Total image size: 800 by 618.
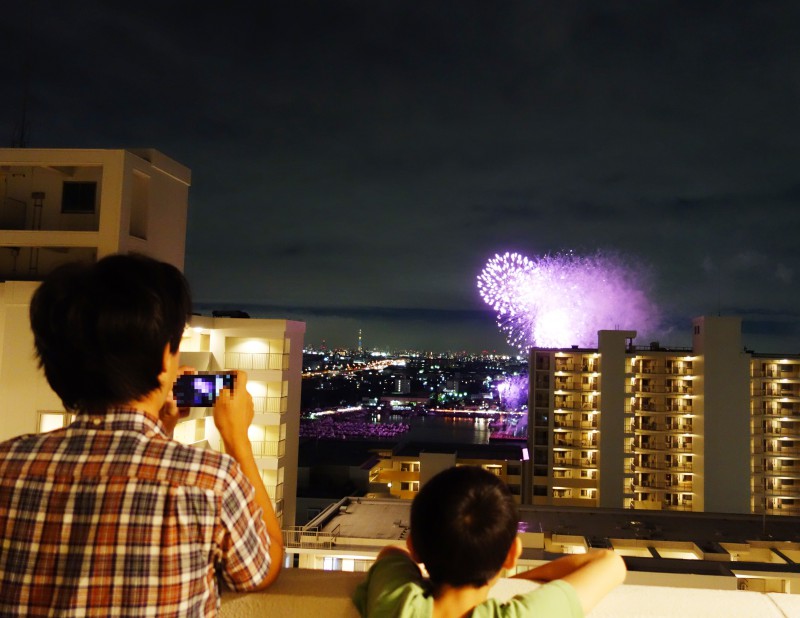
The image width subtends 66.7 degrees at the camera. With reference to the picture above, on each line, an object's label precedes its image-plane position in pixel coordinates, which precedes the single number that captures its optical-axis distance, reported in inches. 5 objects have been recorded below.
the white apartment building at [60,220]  313.9
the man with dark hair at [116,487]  33.0
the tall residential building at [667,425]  813.9
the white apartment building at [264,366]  439.5
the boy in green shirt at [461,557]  38.2
